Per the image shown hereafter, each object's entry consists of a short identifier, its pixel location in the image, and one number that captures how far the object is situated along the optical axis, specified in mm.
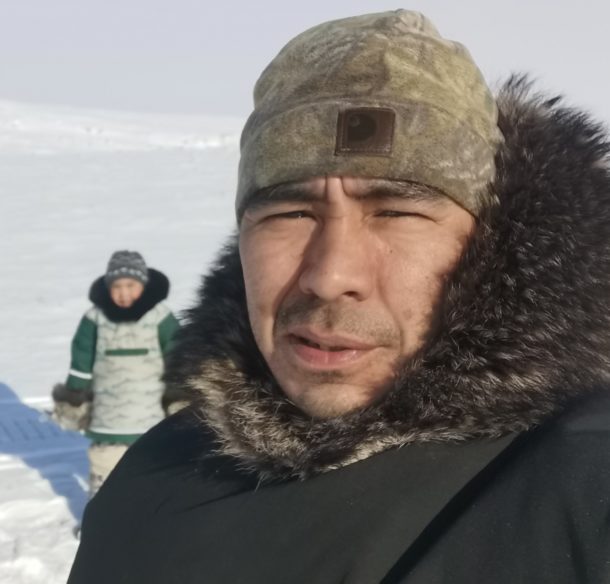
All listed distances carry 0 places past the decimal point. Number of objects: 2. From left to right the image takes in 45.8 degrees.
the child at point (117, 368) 3761
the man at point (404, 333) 357
